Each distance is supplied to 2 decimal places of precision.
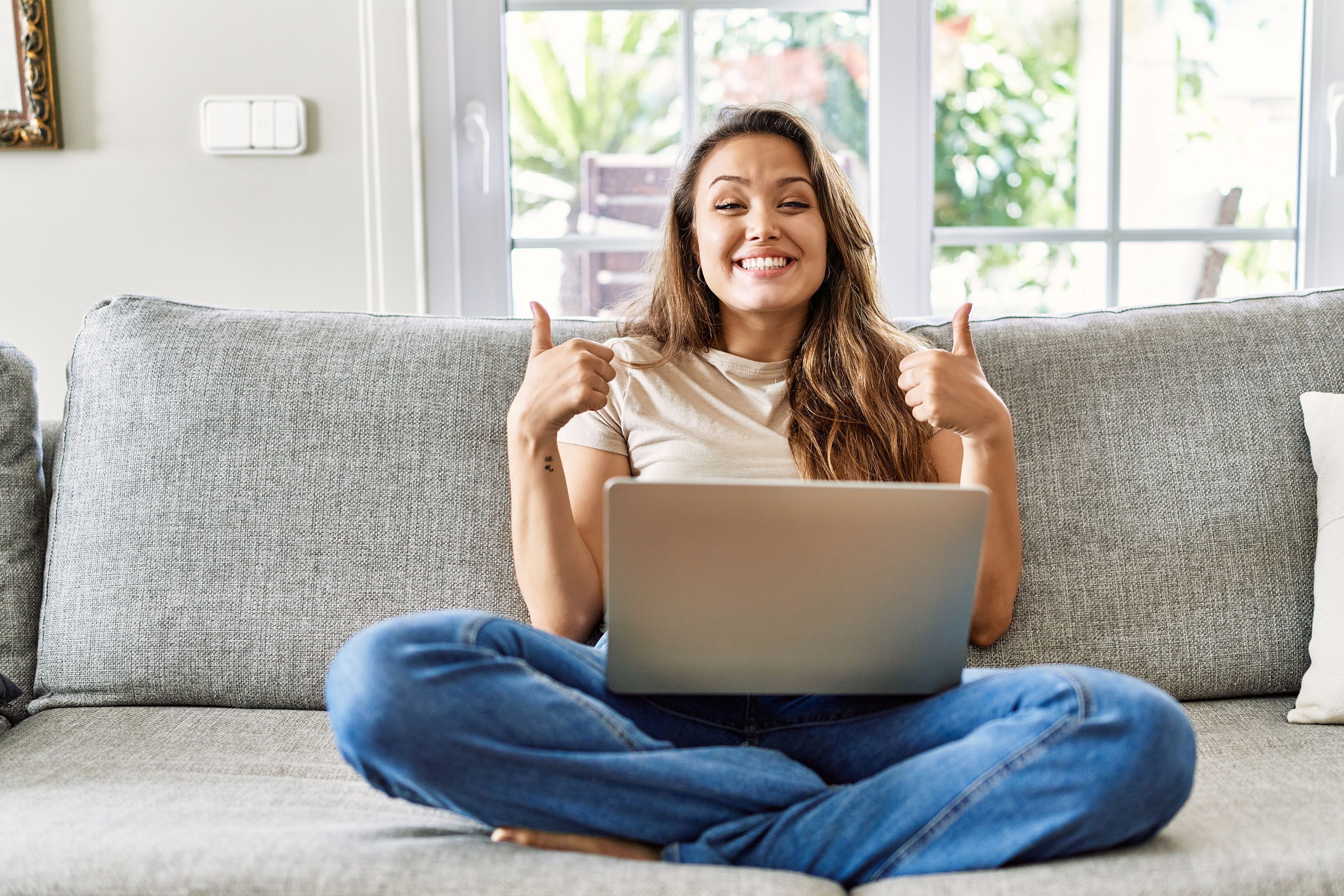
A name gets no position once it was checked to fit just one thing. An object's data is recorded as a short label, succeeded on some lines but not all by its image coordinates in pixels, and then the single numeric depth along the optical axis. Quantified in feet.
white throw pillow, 3.94
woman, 2.77
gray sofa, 4.16
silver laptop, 2.63
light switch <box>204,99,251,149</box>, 6.02
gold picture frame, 5.93
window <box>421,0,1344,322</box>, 6.49
